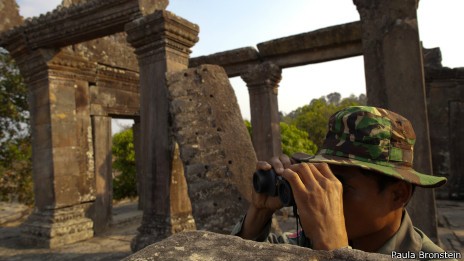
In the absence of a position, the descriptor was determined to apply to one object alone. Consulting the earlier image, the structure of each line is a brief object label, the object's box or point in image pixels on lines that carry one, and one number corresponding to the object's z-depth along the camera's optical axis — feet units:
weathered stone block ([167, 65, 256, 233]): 9.96
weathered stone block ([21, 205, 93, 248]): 17.72
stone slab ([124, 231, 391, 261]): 2.41
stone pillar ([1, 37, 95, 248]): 18.29
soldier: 3.35
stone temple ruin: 10.85
